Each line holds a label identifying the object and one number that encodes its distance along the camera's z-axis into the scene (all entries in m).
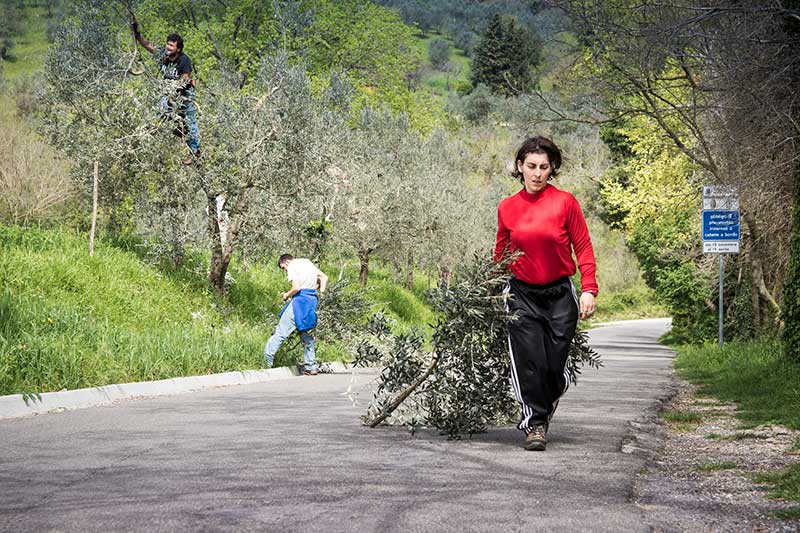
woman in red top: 7.87
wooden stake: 19.58
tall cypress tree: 99.75
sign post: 21.42
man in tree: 20.34
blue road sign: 21.58
